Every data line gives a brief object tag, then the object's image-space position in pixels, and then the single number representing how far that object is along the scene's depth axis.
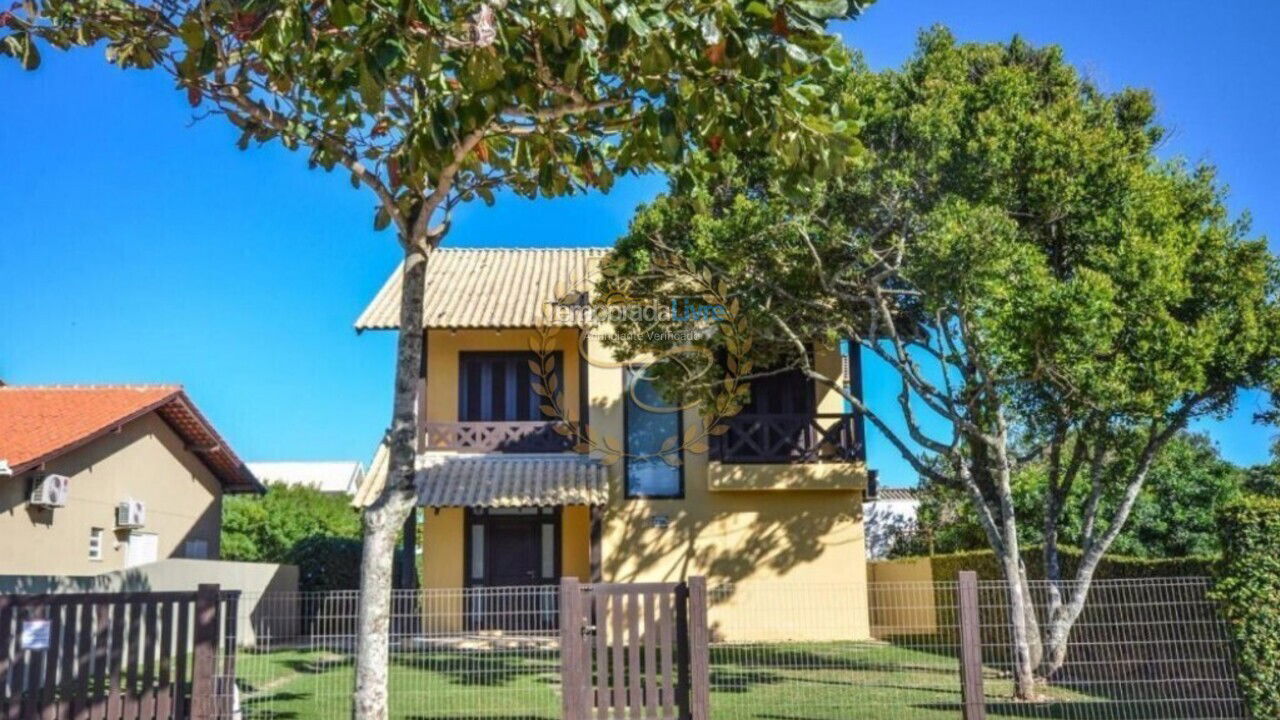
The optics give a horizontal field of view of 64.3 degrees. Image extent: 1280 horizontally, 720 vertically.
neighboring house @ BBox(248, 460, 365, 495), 46.59
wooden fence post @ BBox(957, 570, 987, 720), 9.15
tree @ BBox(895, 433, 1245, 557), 21.72
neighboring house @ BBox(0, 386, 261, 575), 16.88
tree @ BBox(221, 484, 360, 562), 29.50
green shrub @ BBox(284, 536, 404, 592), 25.59
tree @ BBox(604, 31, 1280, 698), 11.82
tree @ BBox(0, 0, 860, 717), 6.23
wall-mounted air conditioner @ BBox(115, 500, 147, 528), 19.86
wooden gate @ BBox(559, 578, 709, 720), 8.92
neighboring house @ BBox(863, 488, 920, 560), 28.77
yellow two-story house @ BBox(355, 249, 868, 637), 20.38
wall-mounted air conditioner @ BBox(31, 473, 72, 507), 16.80
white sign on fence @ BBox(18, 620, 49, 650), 8.80
